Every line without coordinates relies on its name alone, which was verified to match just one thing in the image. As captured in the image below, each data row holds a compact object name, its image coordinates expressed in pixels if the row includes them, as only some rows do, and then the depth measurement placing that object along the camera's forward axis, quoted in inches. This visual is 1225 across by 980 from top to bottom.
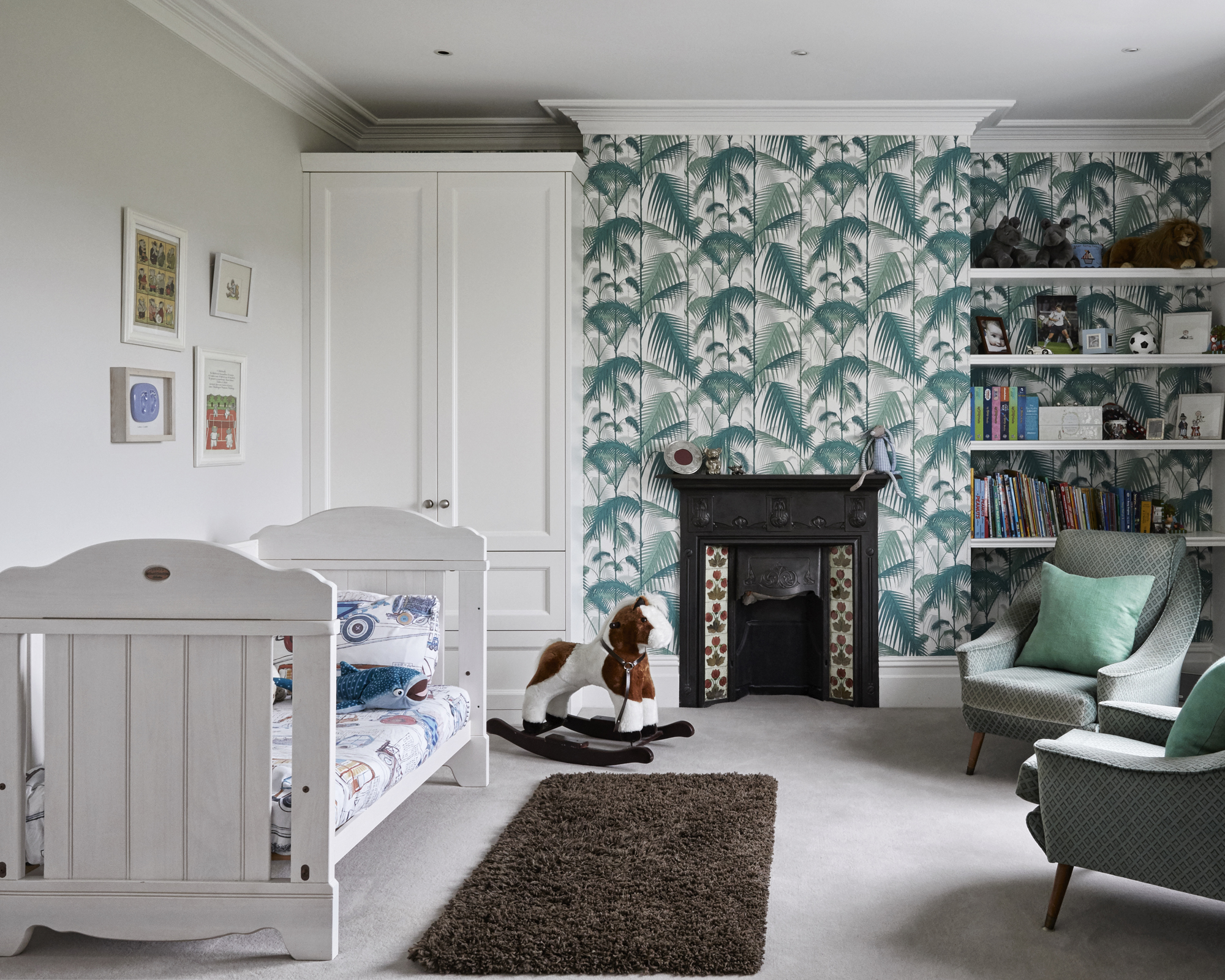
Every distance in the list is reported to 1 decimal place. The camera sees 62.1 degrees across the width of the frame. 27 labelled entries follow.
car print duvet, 89.3
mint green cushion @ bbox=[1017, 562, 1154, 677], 141.3
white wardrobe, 169.5
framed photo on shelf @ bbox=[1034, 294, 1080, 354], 184.1
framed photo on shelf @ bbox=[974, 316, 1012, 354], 182.9
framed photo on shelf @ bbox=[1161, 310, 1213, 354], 179.0
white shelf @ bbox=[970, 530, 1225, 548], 174.7
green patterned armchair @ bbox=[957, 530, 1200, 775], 131.3
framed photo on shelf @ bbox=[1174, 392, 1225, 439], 177.8
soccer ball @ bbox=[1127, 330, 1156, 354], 181.5
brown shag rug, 87.2
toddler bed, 86.3
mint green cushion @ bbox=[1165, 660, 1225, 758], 88.9
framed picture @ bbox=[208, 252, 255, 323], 140.9
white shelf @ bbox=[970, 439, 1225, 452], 176.2
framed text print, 137.3
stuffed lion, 176.9
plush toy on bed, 114.4
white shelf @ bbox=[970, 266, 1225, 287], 175.9
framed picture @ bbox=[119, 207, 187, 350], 121.0
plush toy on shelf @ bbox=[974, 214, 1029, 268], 179.3
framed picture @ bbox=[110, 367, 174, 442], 118.6
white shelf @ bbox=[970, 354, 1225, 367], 176.1
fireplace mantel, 179.3
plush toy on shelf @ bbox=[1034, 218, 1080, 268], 179.5
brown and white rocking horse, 146.0
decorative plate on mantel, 177.2
